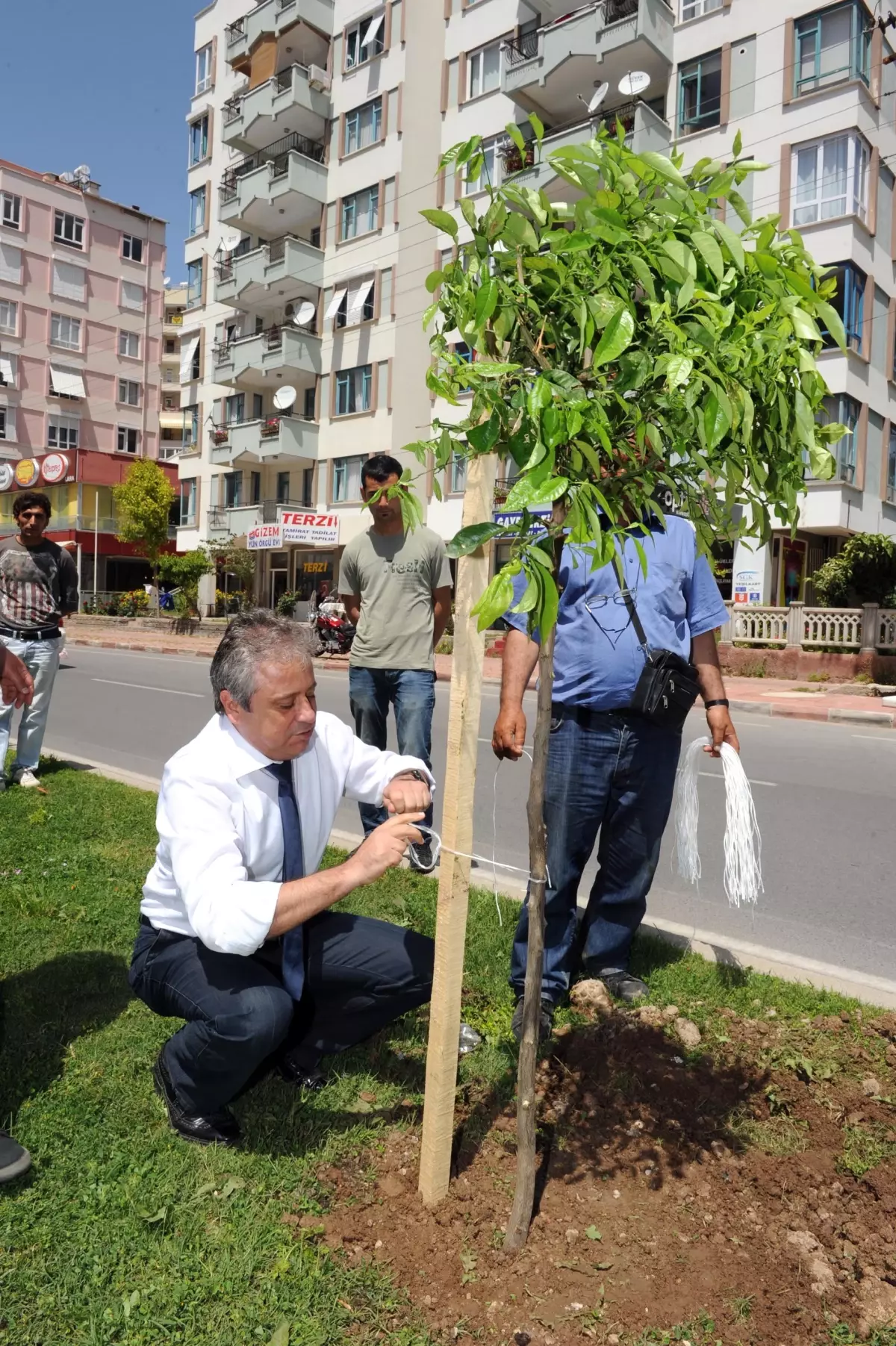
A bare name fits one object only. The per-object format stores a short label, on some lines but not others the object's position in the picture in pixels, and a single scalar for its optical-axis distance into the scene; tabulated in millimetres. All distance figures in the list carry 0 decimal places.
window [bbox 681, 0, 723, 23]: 23094
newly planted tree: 1743
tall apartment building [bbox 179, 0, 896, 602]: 21484
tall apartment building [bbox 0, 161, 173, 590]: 46000
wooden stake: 2170
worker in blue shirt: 3219
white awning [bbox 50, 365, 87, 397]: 50156
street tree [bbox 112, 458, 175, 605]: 38969
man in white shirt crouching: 2410
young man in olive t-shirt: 5121
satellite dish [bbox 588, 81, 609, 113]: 23672
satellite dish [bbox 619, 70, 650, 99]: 22531
